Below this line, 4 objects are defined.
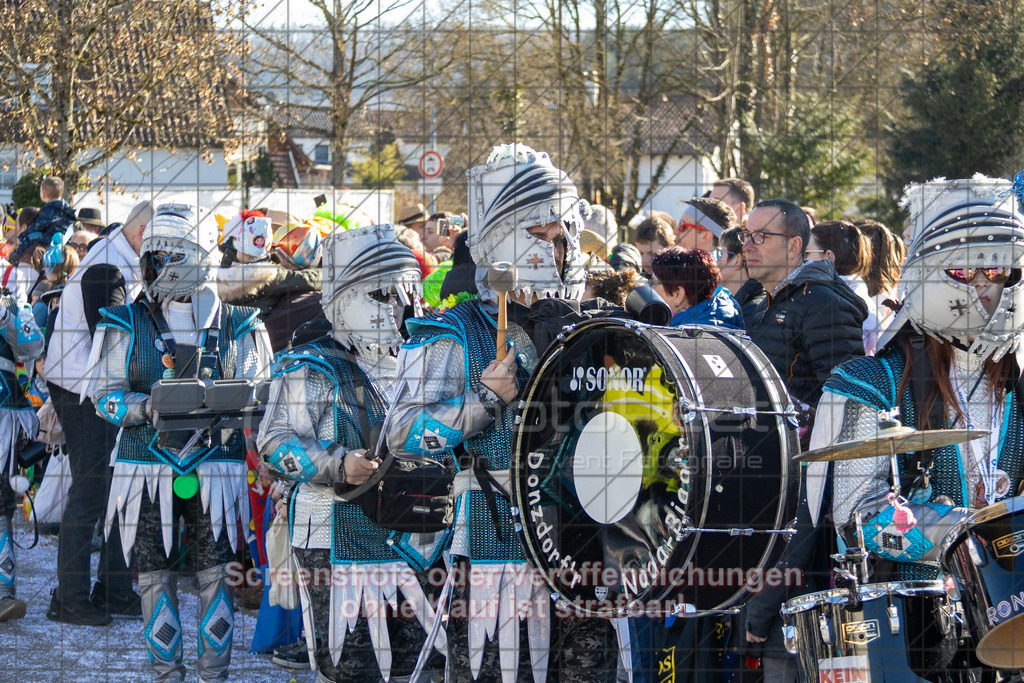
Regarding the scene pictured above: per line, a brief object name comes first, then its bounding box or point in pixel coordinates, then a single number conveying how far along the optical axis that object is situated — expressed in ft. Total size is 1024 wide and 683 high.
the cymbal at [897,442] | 15.46
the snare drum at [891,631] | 15.78
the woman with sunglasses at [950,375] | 17.22
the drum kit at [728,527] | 15.40
